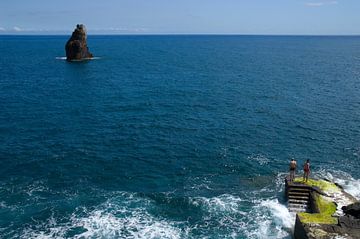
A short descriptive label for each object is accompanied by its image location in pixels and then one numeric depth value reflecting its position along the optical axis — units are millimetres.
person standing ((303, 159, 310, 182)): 36906
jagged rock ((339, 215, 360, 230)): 28453
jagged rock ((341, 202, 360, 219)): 30677
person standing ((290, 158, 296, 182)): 37344
